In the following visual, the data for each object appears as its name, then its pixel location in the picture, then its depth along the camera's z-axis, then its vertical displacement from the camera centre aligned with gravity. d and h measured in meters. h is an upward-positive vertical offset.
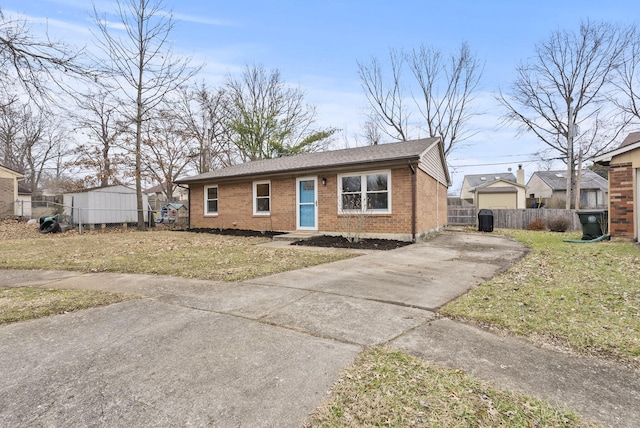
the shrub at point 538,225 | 17.06 -0.66
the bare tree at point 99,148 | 17.38 +4.11
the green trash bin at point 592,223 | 10.49 -0.35
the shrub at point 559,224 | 15.74 -0.56
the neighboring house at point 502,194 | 33.56 +2.11
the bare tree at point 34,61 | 5.21 +2.69
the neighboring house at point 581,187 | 31.83 +2.75
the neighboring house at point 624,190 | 9.44 +0.67
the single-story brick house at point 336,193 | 10.20 +0.84
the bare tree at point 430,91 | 23.86 +9.74
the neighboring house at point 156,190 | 52.03 +4.35
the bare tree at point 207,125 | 24.84 +7.39
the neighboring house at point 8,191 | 18.06 +1.54
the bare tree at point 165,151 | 20.38 +4.70
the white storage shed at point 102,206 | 15.25 +0.51
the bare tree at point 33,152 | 25.93 +6.00
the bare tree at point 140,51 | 14.54 +7.89
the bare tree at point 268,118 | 25.44 +7.99
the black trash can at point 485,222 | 15.59 -0.43
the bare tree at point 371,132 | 27.92 +7.42
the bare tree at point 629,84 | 20.08 +8.52
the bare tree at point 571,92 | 21.28 +8.96
